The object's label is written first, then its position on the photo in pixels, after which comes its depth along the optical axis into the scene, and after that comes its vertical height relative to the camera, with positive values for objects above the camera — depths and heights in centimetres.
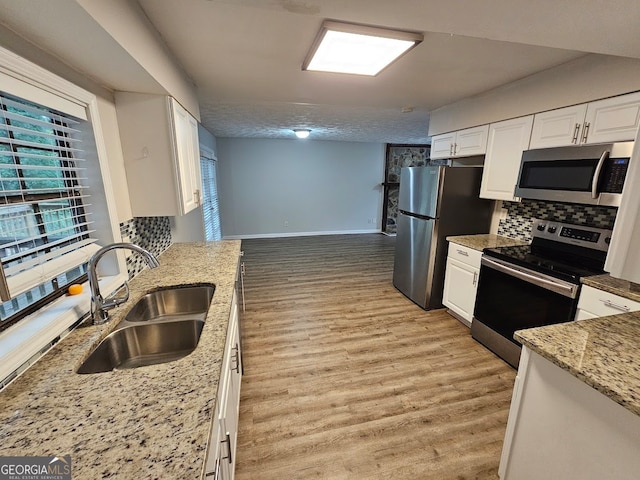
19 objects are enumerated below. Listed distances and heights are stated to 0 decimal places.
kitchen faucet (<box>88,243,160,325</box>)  111 -47
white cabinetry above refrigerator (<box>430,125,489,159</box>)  268 +37
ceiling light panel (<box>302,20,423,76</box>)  140 +74
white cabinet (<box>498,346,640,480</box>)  85 -87
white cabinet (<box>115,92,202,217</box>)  162 +15
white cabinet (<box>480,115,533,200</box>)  228 +20
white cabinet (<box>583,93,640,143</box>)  164 +37
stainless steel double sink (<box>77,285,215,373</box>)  115 -74
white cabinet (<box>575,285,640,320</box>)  152 -71
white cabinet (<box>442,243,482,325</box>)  256 -99
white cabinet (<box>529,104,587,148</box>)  190 +38
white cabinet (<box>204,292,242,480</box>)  81 -89
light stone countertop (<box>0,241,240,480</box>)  62 -62
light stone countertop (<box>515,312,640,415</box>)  83 -61
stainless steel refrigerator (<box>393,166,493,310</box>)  279 -42
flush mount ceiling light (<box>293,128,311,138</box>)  468 +78
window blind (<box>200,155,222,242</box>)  432 -41
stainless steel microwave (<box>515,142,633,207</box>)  164 +4
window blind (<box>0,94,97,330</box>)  93 -14
